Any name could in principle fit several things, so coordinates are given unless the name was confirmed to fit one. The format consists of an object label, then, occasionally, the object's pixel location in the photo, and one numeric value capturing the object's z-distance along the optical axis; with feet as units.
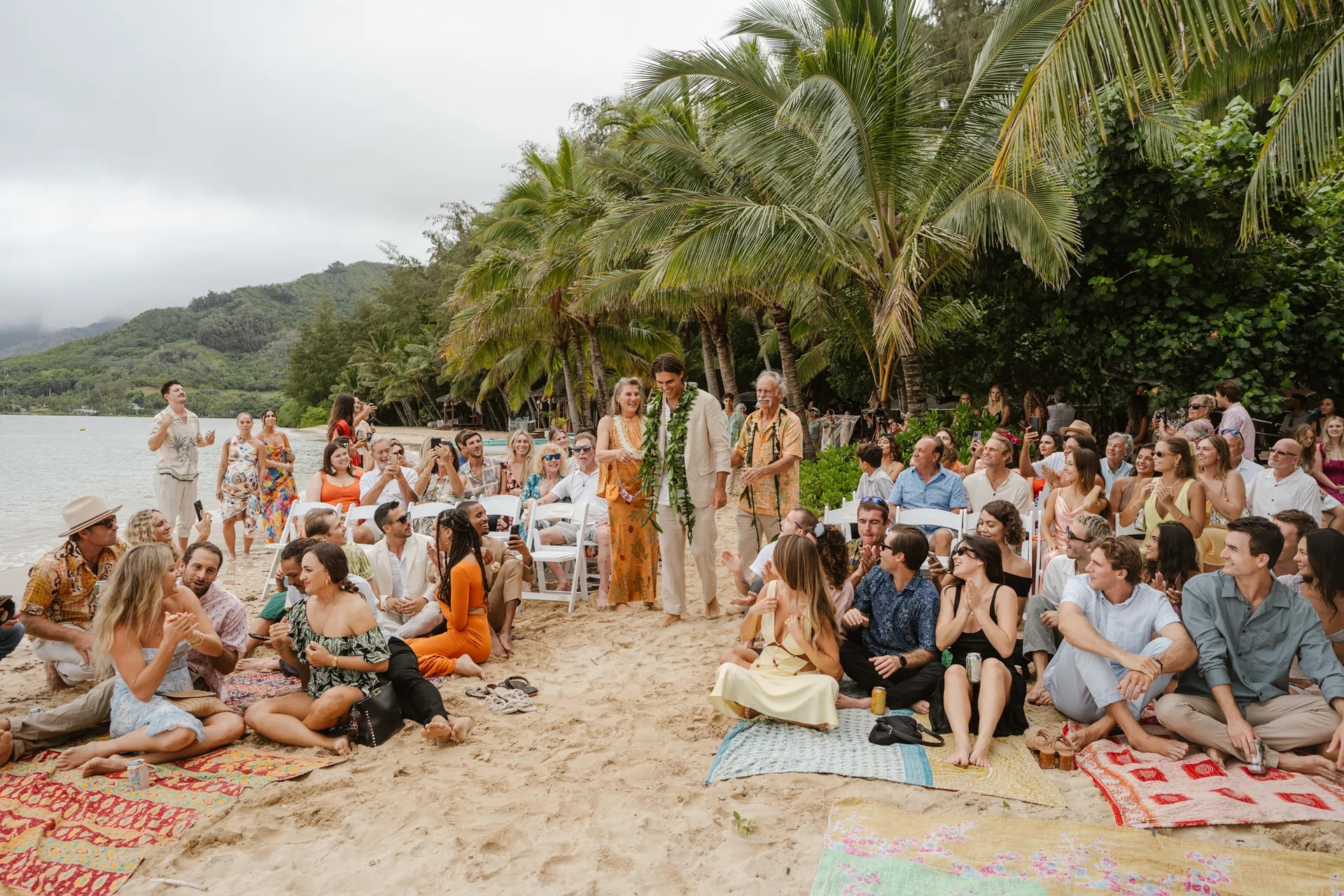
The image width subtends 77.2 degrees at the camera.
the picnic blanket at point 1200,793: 10.88
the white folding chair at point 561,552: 23.47
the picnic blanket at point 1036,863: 9.58
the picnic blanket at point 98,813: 10.75
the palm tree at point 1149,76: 14.70
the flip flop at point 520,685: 16.93
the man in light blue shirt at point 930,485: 20.49
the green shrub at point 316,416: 198.73
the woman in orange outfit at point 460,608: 17.93
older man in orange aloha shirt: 21.59
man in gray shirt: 12.21
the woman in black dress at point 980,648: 13.35
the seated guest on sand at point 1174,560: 15.38
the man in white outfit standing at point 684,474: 21.67
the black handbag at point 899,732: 13.64
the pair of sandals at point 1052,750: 12.71
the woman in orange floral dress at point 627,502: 22.82
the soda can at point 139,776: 12.53
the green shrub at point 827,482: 32.30
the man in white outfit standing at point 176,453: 27.86
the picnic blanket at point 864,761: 12.13
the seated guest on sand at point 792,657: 14.35
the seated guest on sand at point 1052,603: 15.47
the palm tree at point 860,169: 31.32
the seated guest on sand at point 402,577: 19.04
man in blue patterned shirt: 14.88
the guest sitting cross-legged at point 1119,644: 12.75
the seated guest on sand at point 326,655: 14.32
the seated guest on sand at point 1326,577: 13.84
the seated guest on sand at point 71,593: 16.03
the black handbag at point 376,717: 14.37
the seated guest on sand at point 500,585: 19.48
